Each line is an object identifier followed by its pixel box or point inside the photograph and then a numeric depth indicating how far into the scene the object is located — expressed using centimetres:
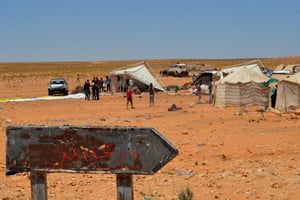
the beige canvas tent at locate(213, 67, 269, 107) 2750
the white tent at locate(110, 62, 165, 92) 4091
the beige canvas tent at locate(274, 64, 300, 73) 4431
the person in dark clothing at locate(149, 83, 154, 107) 2793
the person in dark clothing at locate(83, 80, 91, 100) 3366
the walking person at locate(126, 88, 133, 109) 2705
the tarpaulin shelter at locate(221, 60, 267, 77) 3755
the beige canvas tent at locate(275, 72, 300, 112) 2406
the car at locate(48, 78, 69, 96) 4069
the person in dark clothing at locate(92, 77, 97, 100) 3461
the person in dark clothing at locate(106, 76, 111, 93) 4153
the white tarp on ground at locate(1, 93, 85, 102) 3566
